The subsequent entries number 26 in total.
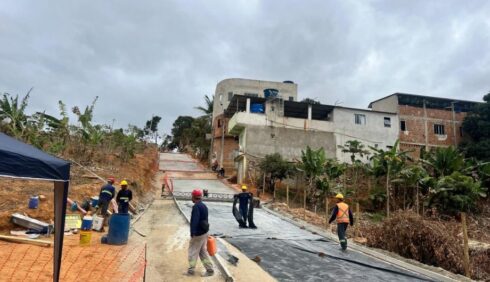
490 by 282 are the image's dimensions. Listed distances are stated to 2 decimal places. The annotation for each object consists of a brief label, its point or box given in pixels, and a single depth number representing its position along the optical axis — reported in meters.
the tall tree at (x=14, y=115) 18.31
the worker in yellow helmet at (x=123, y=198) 12.53
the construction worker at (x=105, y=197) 12.27
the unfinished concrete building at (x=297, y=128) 34.22
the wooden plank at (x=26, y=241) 9.56
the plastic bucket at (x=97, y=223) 11.96
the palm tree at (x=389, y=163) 26.65
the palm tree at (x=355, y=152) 32.09
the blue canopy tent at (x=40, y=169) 4.20
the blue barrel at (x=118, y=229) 10.13
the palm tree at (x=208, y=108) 53.73
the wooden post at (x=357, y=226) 13.62
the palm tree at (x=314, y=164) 26.72
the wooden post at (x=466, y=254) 9.50
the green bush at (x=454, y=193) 25.83
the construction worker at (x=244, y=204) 14.17
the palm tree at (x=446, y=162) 28.61
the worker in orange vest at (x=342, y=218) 10.95
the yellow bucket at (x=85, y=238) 9.93
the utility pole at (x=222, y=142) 39.47
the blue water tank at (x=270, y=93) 37.19
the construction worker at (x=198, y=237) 7.54
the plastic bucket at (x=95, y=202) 13.66
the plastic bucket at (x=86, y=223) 11.10
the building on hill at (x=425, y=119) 39.91
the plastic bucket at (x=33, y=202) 12.41
